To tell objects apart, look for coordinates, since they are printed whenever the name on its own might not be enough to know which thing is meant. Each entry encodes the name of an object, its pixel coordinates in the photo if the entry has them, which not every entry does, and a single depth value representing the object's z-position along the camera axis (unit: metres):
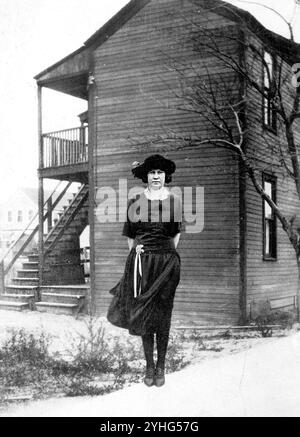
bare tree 10.17
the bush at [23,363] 6.39
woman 4.87
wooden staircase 12.80
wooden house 10.55
